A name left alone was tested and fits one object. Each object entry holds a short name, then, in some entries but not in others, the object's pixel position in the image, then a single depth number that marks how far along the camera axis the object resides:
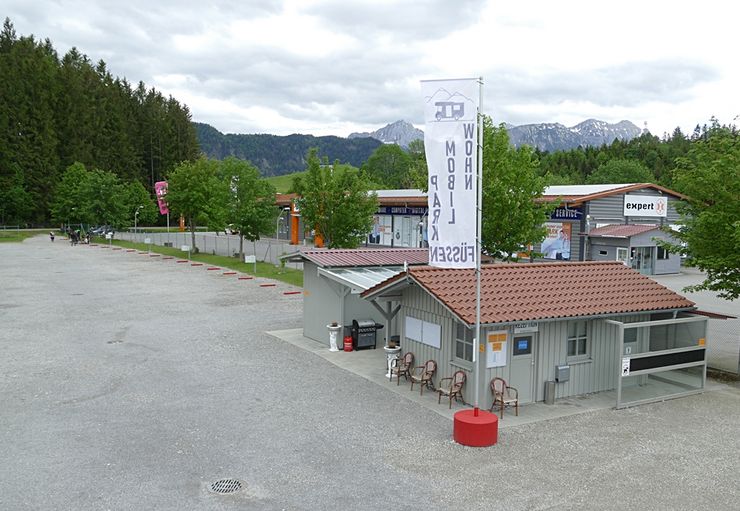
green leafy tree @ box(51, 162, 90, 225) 69.56
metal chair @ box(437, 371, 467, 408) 13.31
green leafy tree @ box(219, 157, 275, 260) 42.78
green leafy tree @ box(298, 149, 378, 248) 34.25
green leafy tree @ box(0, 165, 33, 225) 78.25
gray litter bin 13.60
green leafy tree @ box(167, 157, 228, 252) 52.33
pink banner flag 61.32
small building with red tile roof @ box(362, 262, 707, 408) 13.25
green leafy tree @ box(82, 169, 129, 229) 67.00
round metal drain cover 9.27
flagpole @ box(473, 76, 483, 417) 10.84
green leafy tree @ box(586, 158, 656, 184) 79.25
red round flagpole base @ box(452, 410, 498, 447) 11.08
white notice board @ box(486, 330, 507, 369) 13.00
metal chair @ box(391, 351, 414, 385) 15.06
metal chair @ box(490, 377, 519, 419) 12.85
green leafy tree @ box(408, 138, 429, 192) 27.42
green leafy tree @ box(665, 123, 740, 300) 15.54
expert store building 38.28
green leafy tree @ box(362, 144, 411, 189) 120.12
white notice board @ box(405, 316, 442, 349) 14.28
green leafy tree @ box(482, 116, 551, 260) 23.75
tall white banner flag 10.77
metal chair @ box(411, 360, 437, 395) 14.32
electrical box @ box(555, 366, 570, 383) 13.84
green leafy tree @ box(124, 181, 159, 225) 82.21
